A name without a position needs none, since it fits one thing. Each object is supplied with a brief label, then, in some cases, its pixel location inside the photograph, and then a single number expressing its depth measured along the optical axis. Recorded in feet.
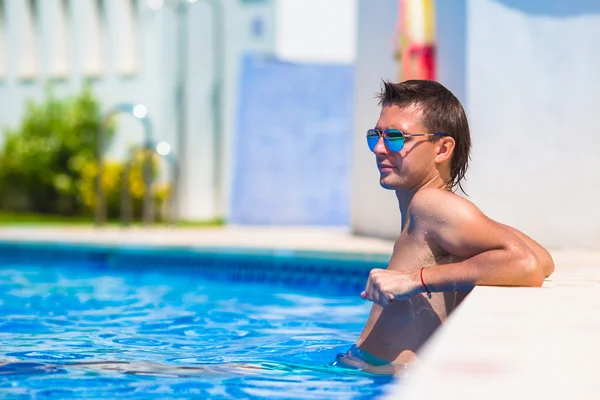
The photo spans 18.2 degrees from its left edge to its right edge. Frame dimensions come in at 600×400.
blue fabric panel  80.60
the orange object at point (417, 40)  53.06
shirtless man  17.24
